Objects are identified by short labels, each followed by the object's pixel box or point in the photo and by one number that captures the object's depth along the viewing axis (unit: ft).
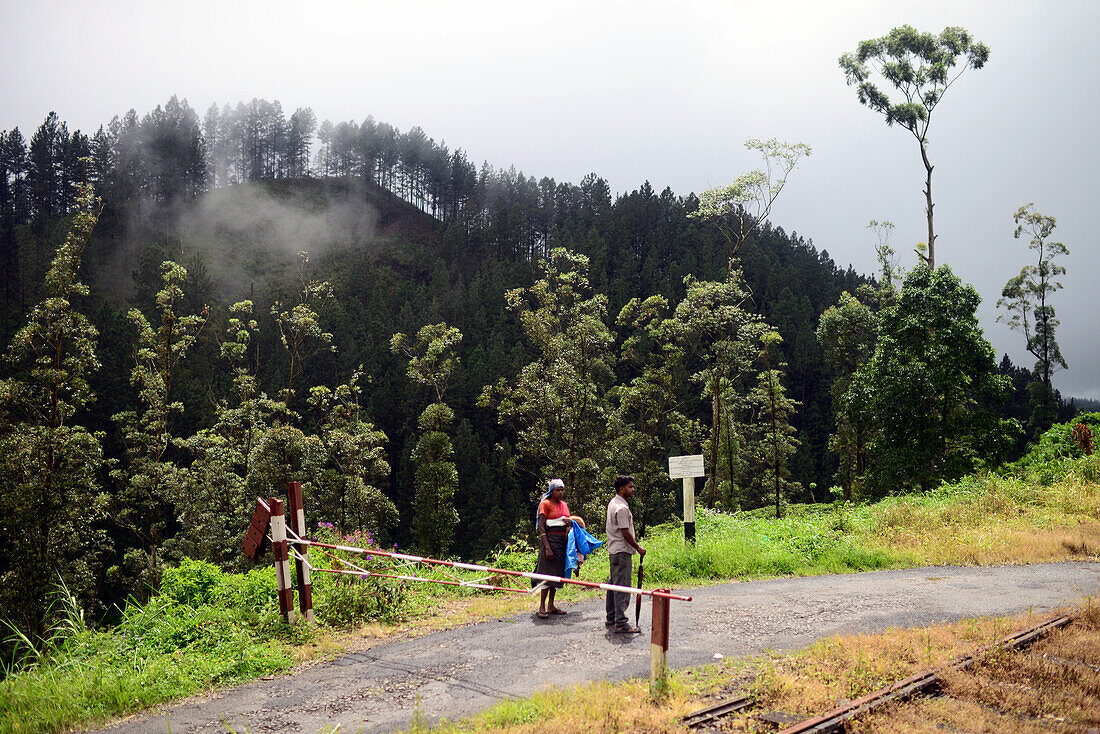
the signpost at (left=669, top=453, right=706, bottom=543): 37.37
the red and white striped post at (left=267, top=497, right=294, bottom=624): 25.36
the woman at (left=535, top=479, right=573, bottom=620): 26.91
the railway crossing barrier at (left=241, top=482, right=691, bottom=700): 25.44
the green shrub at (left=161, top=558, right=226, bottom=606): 27.91
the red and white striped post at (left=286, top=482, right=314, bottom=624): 25.99
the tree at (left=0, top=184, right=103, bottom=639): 67.67
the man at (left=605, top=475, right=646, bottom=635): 24.95
